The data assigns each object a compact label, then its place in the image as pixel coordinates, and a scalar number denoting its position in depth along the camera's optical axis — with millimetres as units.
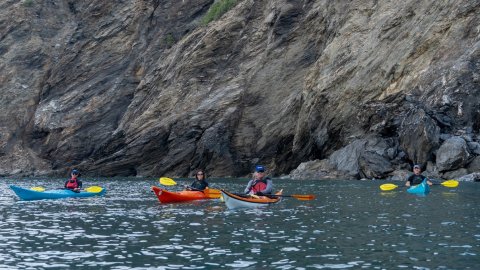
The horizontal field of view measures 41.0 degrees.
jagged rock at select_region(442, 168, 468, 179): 37781
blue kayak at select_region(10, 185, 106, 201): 29156
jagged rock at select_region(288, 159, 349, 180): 44906
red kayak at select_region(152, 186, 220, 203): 26625
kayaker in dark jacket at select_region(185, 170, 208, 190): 28953
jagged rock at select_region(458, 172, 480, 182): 36500
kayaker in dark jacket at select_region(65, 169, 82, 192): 31684
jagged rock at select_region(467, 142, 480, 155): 38844
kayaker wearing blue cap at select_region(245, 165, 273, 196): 26047
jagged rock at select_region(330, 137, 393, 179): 42094
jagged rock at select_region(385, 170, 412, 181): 40125
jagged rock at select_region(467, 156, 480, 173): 37881
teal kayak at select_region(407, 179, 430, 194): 29047
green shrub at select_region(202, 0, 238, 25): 65375
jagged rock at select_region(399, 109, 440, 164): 40656
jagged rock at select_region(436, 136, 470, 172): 38250
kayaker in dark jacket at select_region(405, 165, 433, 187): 31500
